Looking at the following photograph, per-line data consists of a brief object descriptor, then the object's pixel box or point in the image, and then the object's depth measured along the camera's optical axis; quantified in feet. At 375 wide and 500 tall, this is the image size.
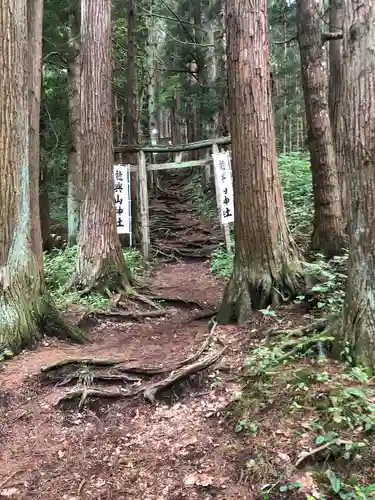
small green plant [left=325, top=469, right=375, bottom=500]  8.64
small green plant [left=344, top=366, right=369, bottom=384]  11.42
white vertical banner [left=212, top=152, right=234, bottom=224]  37.19
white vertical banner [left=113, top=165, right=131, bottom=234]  36.65
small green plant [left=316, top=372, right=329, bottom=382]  11.93
